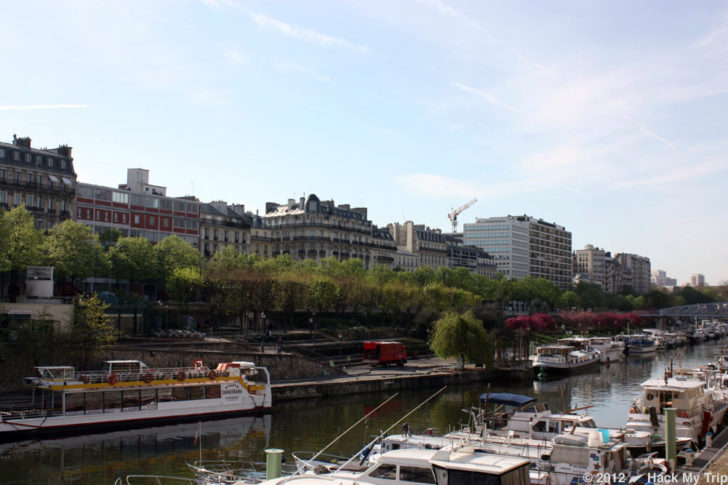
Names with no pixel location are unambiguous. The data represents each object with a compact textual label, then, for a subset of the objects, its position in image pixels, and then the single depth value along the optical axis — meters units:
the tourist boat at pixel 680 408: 35.41
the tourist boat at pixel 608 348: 86.56
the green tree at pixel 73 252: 65.38
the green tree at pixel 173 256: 75.44
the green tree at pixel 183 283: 70.56
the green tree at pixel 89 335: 45.88
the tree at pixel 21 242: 58.06
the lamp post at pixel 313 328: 71.30
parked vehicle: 66.06
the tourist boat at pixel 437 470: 17.66
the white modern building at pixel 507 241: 186.25
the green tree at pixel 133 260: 72.25
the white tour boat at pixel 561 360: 70.88
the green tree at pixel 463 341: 62.00
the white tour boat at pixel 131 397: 36.66
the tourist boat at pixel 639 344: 99.00
